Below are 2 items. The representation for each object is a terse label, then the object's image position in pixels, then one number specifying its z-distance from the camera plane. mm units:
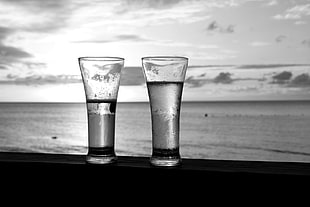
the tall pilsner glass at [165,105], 1465
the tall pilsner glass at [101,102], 1536
